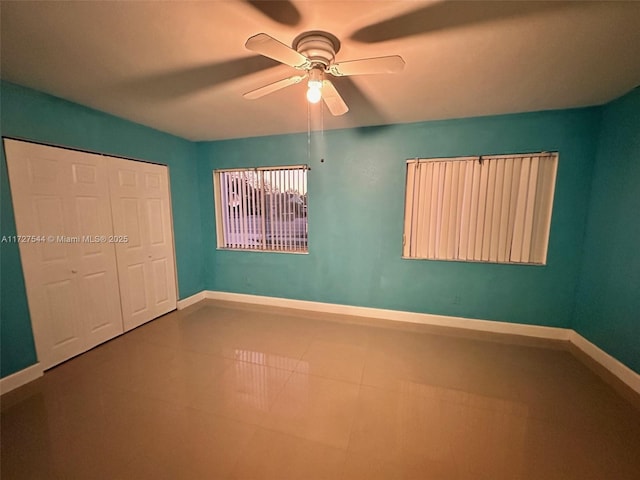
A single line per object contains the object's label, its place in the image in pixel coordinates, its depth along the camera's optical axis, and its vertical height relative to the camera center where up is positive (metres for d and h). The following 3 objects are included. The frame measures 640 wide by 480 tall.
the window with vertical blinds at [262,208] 3.53 +0.10
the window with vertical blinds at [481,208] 2.70 +0.09
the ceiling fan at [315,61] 1.24 +0.85
